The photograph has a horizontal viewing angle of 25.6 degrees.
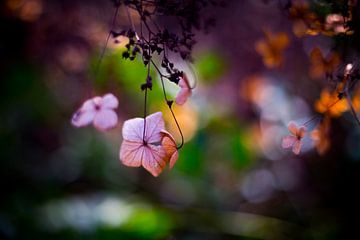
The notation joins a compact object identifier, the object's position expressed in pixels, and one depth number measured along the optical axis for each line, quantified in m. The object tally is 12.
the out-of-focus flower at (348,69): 0.39
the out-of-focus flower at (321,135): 0.45
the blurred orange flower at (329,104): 0.44
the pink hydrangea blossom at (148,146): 0.38
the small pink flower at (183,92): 0.42
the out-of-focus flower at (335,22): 0.41
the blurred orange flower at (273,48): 0.49
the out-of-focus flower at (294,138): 0.40
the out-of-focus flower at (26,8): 0.68
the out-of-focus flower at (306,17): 0.43
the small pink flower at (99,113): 0.43
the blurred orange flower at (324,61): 0.44
